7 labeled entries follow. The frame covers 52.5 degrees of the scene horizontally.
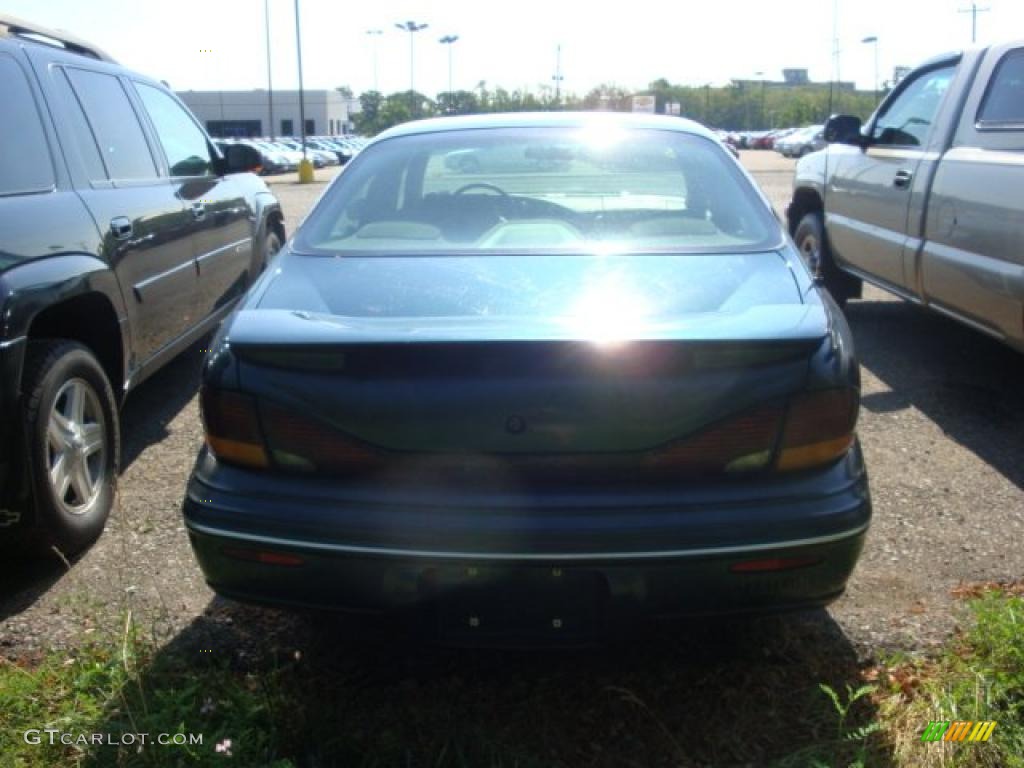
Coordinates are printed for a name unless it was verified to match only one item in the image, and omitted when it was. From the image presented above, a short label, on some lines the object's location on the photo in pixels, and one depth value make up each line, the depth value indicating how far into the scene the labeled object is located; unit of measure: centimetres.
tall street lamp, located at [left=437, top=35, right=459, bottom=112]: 7375
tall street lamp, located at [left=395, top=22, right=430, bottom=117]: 6581
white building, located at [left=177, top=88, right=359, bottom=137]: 9788
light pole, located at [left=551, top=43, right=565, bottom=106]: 8400
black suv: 332
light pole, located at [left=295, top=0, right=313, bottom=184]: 3425
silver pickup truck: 479
